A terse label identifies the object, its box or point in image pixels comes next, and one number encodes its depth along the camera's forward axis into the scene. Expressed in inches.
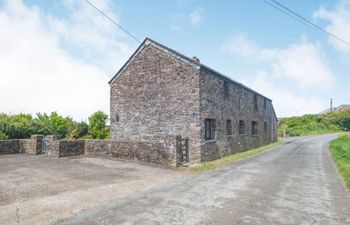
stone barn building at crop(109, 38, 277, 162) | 629.8
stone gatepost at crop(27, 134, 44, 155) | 698.2
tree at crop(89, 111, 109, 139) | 1078.4
